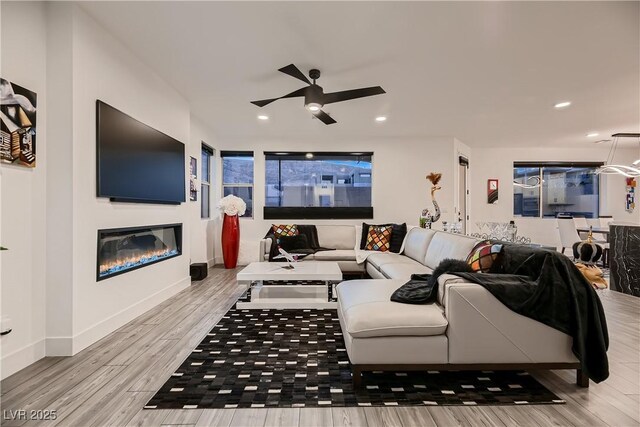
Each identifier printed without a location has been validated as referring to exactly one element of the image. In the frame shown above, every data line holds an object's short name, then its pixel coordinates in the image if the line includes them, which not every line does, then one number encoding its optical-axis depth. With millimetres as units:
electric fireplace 2699
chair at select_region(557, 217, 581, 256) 6090
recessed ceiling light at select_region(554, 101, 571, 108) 4328
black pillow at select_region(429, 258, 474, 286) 2168
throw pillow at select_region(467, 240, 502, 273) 2322
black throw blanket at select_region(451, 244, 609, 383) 1858
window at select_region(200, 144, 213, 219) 5766
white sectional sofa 1889
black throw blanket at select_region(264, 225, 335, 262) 4761
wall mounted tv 2607
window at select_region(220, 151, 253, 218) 6422
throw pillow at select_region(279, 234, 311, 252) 5051
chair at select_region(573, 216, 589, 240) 6921
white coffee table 3357
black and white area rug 1778
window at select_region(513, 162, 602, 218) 7676
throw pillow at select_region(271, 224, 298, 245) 5199
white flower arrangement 5566
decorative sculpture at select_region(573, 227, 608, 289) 5051
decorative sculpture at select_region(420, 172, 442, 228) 5004
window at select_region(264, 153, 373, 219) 6434
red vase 5641
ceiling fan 3064
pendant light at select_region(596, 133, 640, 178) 5522
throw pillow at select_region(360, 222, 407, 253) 4914
